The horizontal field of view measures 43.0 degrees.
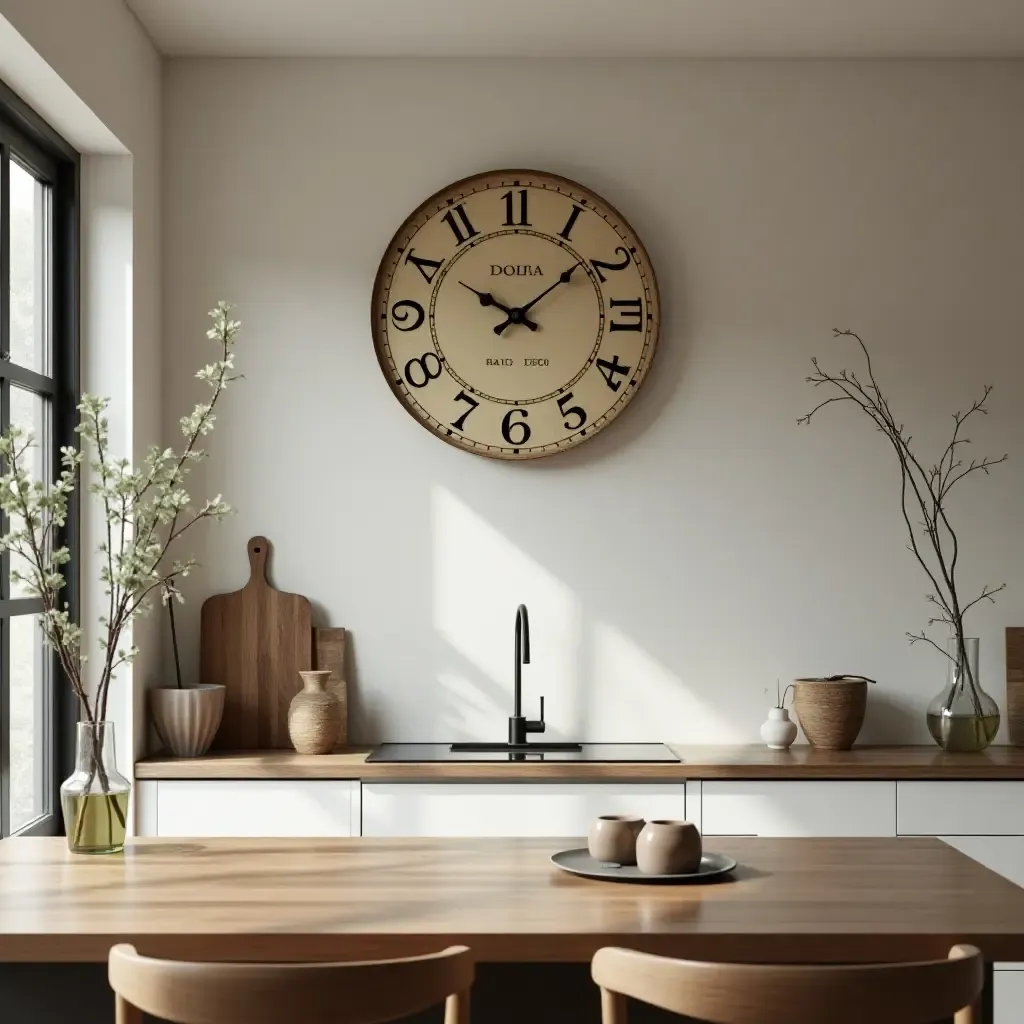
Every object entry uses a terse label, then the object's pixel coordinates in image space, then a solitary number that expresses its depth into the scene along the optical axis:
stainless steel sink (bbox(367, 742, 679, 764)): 3.43
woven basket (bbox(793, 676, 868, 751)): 3.58
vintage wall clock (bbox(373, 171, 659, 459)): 3.81
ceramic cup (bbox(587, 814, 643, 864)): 2.10
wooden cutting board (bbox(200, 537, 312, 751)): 3.76
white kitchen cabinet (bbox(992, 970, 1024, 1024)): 3.21
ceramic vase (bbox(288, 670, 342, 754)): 3.55
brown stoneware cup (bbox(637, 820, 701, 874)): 2.01
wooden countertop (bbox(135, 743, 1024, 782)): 3.33
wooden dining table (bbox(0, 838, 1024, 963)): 1.70
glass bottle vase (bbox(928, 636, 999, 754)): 3.57
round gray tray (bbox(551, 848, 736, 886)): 1.99
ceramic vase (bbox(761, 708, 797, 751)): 3.60
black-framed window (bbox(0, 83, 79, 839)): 3.00
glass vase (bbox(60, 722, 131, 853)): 2.20
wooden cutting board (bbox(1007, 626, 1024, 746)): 3.76
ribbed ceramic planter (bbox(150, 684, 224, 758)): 3.52
